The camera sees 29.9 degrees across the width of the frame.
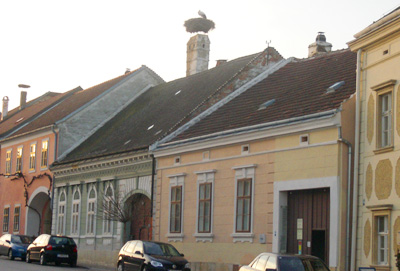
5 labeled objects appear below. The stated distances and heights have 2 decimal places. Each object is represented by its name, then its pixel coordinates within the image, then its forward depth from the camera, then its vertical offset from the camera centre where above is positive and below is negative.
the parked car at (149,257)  23.38 -1.07
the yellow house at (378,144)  19.89 +2.44
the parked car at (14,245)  37.34 -1.32
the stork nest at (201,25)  46.12 +12.31
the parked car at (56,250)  32.19 -1.29
